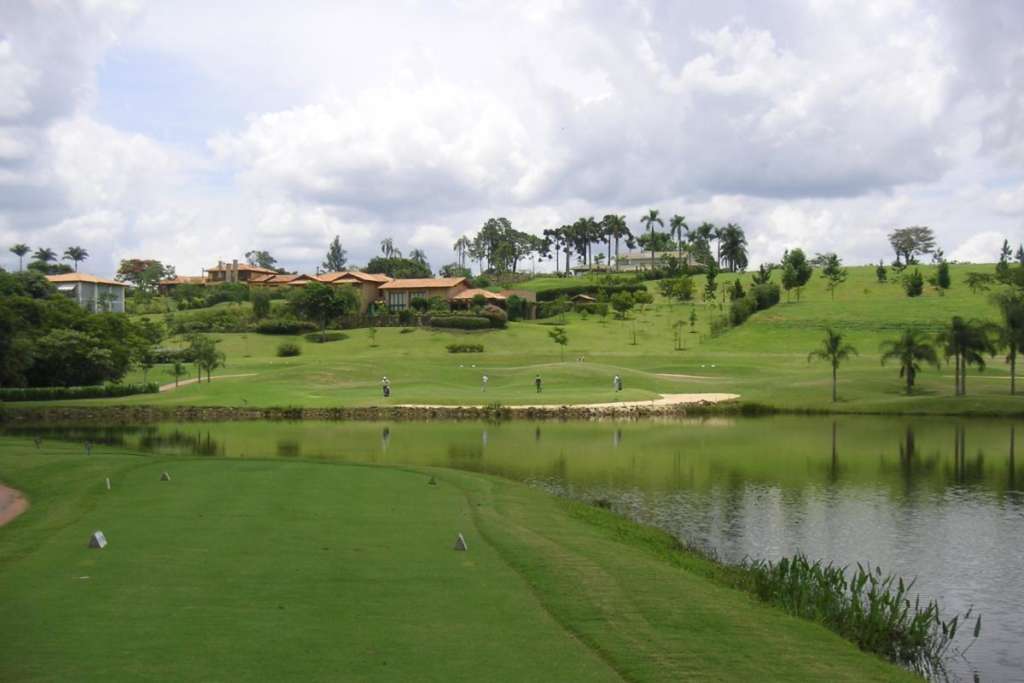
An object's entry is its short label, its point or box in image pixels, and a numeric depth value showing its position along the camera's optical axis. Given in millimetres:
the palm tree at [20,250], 190250
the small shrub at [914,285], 121375
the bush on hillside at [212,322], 117625
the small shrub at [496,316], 114306
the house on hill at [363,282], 141000
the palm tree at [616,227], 179838
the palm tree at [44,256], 184750
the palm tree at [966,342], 63531
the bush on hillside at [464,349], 100312
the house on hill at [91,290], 139125
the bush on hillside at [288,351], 102062
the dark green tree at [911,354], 65000
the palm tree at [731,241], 170375
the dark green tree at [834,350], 66438
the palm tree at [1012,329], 62094
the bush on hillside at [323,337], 111875
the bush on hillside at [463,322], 112812
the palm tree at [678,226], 173875
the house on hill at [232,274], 197138
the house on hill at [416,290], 136125
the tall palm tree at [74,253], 199125
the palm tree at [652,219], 176500
